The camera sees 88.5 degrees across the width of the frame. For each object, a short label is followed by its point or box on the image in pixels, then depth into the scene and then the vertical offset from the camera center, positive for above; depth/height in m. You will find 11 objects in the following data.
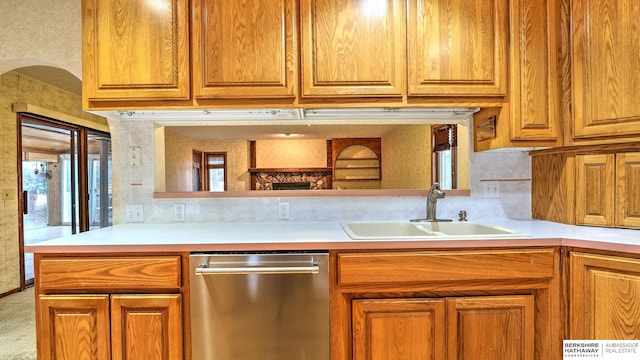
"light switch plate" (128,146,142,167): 1.94 +0.13
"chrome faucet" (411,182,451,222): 1.82 -0.14
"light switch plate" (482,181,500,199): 2.00 -0.09
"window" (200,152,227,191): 5.94 +0.13
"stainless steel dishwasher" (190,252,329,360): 1.34 -0.54
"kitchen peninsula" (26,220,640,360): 1.33 -0.47
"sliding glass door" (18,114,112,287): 3.57 -0.01
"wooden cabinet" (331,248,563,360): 1.36 -0.54
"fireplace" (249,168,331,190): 6.46 -0.04
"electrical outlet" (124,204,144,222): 1.94 -0.21
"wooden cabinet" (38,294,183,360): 1.33 -0.60
